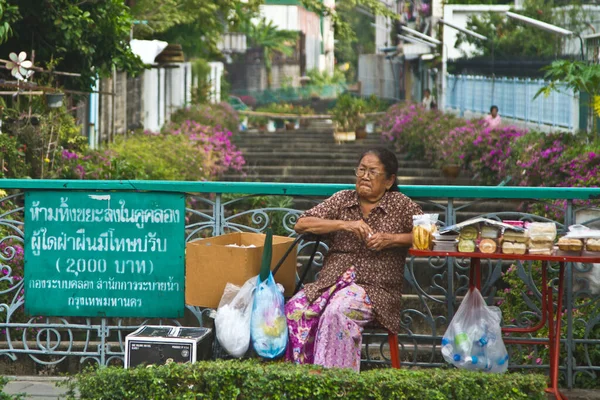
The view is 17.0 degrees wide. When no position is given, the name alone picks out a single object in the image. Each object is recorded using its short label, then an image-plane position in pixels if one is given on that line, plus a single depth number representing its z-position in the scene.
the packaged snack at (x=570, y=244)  10.23
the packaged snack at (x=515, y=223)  10.63
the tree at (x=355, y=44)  153.76
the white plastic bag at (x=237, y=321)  10.46
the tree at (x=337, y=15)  39.48
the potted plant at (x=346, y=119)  57.78
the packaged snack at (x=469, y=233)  10.24
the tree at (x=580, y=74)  22.33
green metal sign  11.78
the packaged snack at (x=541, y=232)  10.13
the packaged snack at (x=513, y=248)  10.10
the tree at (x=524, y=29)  46.44
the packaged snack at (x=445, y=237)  10.50
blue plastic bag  10.51
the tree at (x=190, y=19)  39.18
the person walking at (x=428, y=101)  64.62
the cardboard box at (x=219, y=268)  10.99
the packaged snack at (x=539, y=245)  10.16
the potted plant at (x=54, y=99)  22.85
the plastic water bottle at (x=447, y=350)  10.71
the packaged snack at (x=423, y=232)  10.22
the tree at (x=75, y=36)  24.18
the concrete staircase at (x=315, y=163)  38.00
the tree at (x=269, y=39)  119.54
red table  10.02
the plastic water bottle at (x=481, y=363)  10.62
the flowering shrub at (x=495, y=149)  23.10
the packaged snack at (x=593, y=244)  10.25
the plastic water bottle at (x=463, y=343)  10.65
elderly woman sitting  10.51
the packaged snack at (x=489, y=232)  10.23
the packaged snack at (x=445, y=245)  10.31
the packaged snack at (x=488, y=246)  10.15
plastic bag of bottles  10.64
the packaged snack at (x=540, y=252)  10.12
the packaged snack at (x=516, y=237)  10.12
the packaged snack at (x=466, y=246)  10.22
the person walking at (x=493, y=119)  39.42
